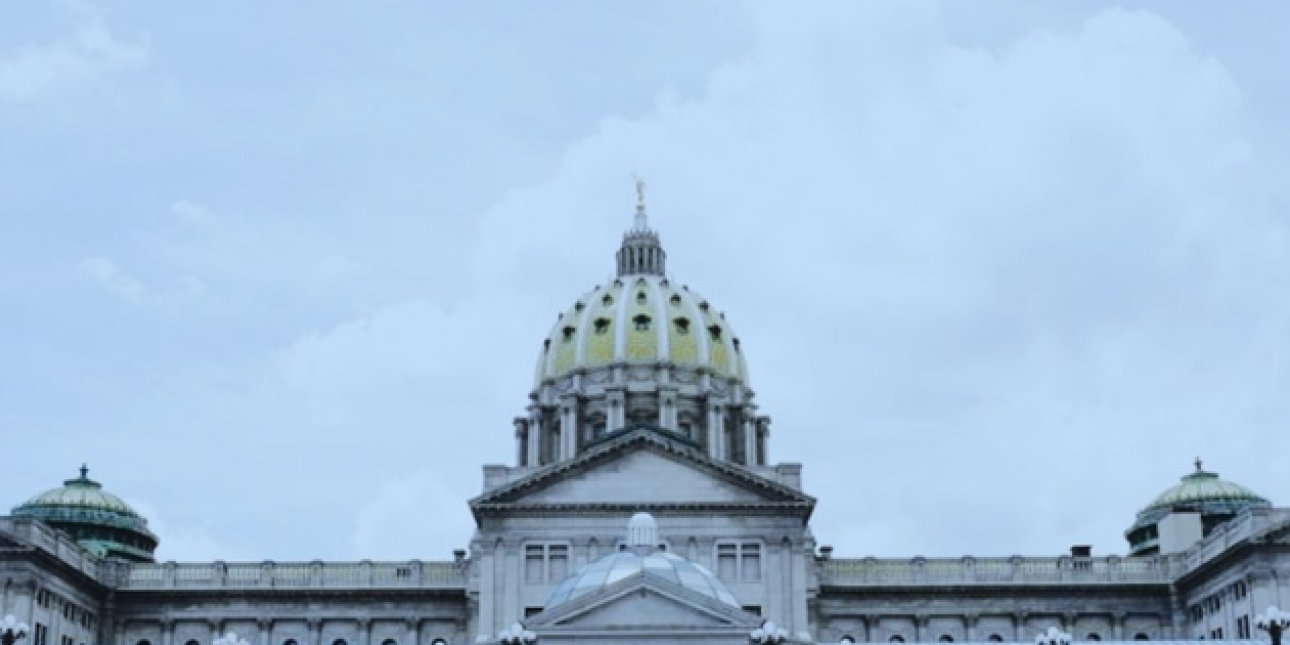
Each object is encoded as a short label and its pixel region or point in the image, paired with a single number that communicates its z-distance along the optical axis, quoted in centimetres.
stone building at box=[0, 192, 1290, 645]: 12019
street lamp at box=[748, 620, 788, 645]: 8162
